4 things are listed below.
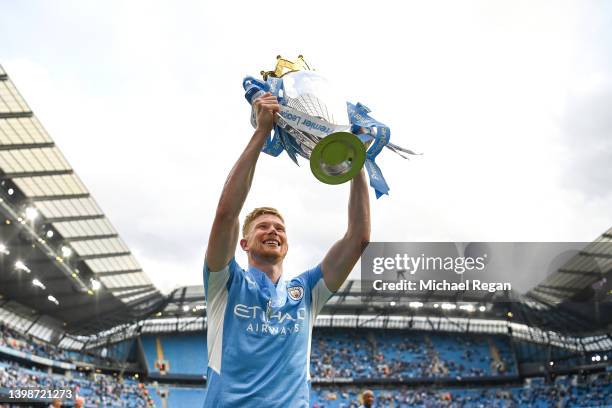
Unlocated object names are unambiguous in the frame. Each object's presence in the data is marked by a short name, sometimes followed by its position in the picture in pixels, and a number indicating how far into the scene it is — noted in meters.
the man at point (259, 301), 2.36
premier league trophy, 2.45
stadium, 31.75
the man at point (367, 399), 6.49
